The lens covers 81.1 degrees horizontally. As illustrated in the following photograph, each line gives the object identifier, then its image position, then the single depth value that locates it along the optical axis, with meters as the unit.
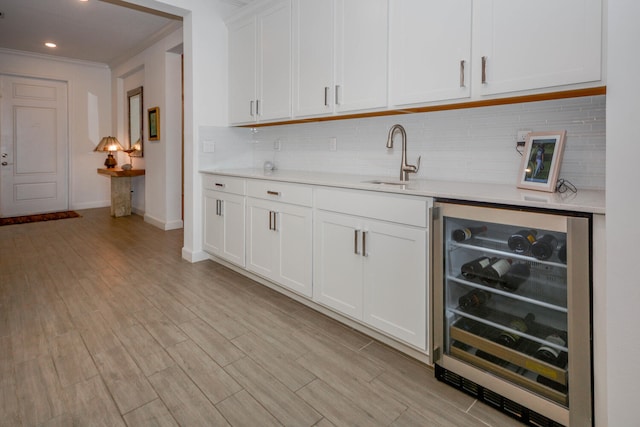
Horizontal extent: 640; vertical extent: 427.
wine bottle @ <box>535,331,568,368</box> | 1.51
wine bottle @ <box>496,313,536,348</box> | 1.63
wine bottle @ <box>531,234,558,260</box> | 1.48
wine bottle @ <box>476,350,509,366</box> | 1.68
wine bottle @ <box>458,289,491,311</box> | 1.76
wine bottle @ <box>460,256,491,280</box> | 1.73
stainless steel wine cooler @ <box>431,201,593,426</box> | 1.40
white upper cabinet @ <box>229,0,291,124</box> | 3.13
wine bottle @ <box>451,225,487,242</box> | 1.75
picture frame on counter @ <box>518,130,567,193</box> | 1.79
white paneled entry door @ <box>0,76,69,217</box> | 6.32
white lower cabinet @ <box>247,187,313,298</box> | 2.62
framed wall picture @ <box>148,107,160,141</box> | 5.53
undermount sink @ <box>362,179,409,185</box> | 2.43
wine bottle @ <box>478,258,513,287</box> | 1.67
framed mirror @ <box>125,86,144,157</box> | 6.27
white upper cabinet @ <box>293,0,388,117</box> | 2.39
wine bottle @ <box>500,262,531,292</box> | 1.61
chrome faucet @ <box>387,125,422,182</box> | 2.47
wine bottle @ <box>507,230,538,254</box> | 1.54
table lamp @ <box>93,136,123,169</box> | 6.71
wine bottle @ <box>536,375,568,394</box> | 1.49
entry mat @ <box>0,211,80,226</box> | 5.89
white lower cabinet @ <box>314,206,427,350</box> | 1.93
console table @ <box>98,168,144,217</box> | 6.27
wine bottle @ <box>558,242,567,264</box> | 1.44
